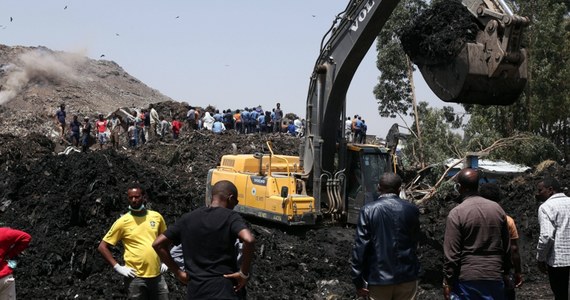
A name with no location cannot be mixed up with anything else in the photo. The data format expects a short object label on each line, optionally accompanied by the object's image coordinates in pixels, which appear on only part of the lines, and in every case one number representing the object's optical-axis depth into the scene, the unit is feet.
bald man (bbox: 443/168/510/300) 19.40
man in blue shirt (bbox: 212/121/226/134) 98.20
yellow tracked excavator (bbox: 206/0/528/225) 42.22
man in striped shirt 23.93
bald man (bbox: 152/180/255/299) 16.88
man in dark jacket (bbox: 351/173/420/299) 19.20
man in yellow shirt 22.86
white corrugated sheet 74.23
